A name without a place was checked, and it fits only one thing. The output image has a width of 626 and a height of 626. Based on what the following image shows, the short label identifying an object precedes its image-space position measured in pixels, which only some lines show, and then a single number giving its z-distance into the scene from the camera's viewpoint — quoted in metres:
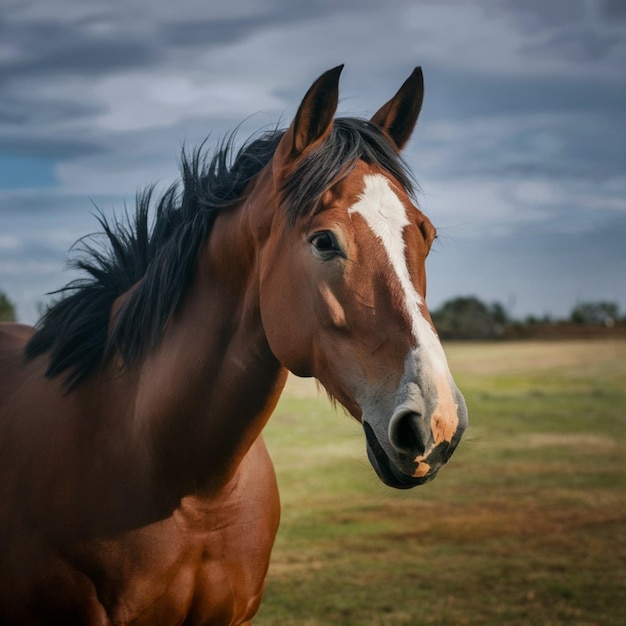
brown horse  2.42
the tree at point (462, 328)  42.53
